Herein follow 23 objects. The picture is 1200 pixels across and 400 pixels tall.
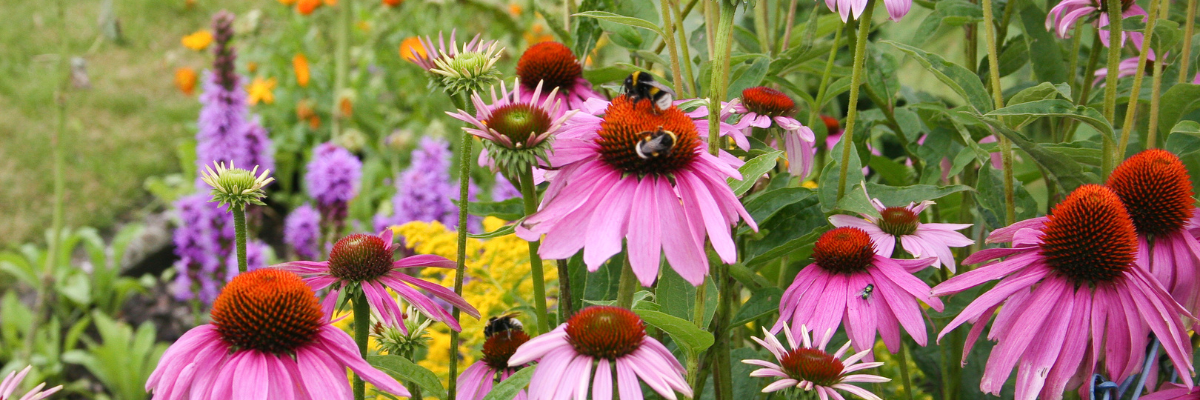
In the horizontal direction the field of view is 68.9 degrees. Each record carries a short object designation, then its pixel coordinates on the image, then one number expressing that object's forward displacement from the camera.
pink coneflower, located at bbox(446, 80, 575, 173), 0.63
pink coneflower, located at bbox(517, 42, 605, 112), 1.03
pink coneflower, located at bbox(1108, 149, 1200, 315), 0.71
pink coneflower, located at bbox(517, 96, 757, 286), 0.60
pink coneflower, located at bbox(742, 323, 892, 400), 0.70
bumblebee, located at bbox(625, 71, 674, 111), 0.72
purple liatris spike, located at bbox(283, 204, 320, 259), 2.25
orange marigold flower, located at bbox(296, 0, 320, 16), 3.59
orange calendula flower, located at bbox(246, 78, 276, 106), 3.46
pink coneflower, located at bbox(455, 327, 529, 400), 0.79
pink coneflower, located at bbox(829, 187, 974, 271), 0.88
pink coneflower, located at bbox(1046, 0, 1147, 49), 0.93
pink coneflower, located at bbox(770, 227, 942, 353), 0.79
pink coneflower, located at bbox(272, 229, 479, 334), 0.73
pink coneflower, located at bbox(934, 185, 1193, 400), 0.66
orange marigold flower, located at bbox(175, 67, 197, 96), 3.73
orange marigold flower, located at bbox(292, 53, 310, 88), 3.50
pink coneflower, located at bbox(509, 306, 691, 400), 0.59
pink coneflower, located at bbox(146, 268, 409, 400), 0.61
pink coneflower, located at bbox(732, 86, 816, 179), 0.91
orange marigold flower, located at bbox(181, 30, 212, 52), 3.66
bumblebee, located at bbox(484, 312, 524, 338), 0.82
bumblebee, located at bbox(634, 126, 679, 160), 0.62
